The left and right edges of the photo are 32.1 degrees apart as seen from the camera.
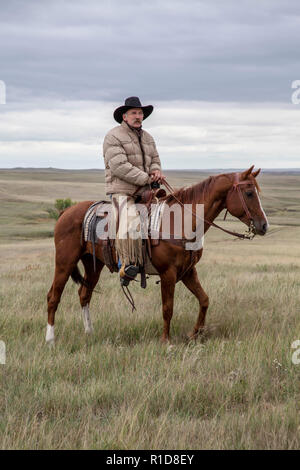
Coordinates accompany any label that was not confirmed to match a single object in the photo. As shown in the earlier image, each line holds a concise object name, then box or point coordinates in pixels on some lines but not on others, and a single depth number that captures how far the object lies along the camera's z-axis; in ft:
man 22.68
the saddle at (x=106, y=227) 22.75
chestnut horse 21.20
